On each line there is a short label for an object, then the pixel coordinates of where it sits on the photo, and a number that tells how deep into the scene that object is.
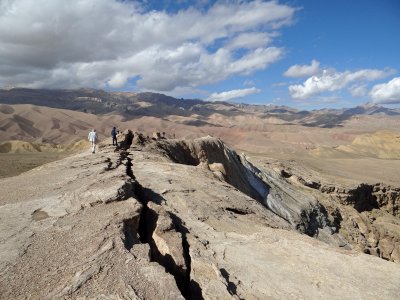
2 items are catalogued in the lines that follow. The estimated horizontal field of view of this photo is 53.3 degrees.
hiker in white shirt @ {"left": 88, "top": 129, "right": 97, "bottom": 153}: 16.02
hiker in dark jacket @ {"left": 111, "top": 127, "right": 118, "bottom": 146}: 16.82
